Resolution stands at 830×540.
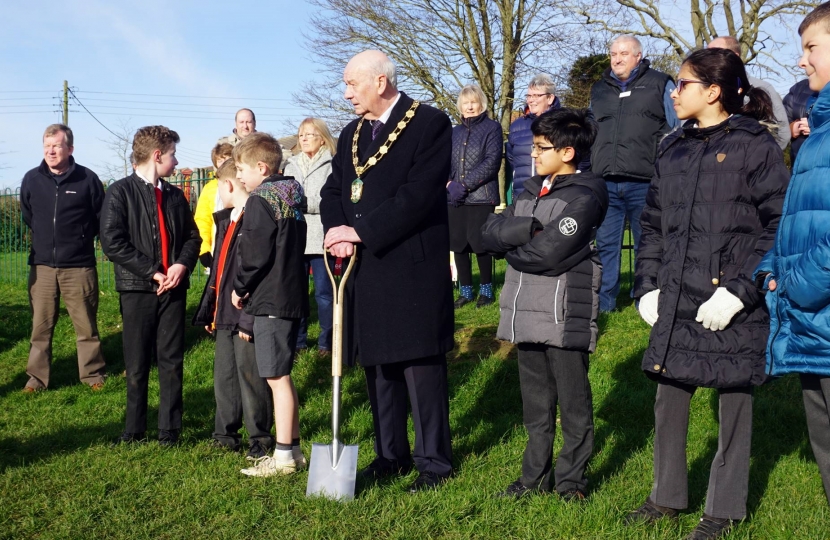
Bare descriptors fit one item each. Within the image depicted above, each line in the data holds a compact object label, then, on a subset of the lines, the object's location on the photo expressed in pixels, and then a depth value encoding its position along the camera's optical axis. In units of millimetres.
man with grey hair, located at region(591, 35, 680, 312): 7629
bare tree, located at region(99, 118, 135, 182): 29242
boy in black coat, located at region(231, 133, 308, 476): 4984
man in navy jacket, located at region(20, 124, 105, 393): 8180
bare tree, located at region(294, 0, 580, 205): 23391
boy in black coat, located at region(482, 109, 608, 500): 4312
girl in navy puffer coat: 3693
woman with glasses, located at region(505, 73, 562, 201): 7969
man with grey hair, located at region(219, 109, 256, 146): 8875
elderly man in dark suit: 4582
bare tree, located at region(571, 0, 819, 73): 21156
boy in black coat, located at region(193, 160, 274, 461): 5359
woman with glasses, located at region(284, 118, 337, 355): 7527
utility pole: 46012
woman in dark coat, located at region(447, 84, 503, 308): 8812
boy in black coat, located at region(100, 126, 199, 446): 5852
